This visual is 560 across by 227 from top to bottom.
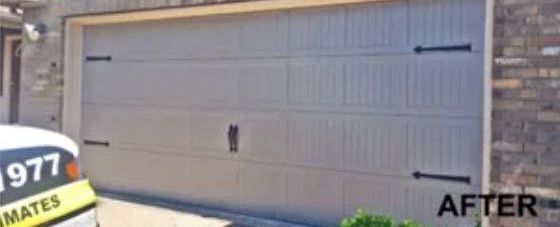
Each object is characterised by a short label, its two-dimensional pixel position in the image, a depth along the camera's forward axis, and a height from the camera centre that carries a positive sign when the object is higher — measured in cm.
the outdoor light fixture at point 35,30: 797 +107
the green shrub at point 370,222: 410 -70
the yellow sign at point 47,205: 276 -44
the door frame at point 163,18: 455 +80
